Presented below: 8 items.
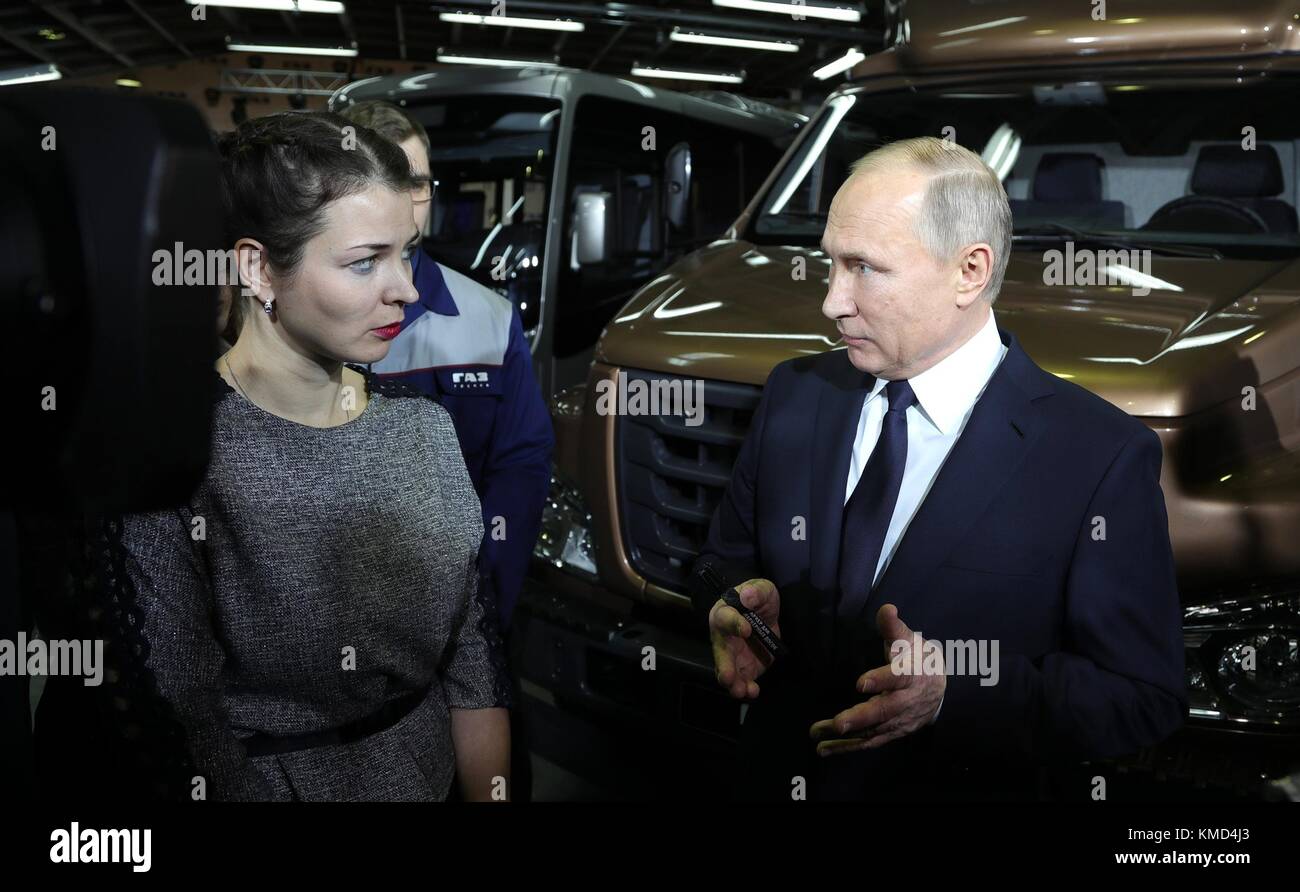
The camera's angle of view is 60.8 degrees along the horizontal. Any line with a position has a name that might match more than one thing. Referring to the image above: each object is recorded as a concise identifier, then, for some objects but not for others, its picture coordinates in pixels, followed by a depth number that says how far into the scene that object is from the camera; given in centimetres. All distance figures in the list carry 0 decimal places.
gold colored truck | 219
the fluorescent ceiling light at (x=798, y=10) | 1413
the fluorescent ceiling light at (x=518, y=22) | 1548
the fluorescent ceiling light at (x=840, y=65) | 1773
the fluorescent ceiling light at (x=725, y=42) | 1712
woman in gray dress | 153
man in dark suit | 169
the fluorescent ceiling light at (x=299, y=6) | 1374
